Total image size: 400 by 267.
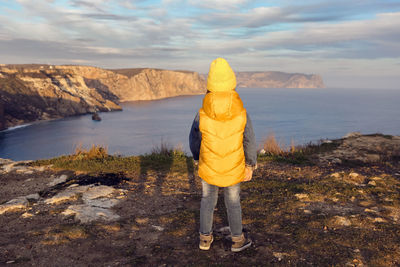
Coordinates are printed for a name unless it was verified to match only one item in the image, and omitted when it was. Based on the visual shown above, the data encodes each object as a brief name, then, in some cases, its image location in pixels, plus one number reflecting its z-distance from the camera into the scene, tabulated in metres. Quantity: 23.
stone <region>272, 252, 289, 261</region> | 3.41
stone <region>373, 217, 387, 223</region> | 4.41
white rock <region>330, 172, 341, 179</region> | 7.17
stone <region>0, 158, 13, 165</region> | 9.88
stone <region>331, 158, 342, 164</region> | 9.12
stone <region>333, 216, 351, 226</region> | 4.32
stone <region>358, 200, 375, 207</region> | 5.23
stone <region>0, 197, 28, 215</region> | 5.32
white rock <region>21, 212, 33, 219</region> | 4.99
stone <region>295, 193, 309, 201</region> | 5.61
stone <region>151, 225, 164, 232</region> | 4.43
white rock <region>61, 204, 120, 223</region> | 4.82
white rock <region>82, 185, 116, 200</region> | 6.04
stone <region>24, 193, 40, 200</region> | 6.04
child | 3.26
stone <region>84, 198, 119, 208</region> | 5.55
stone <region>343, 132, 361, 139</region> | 13.28
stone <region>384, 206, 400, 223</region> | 4.54
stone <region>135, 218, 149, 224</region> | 4.74
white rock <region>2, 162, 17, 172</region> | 8.62
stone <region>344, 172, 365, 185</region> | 6.72
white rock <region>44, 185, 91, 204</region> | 5.77
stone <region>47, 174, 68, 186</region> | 7.32
